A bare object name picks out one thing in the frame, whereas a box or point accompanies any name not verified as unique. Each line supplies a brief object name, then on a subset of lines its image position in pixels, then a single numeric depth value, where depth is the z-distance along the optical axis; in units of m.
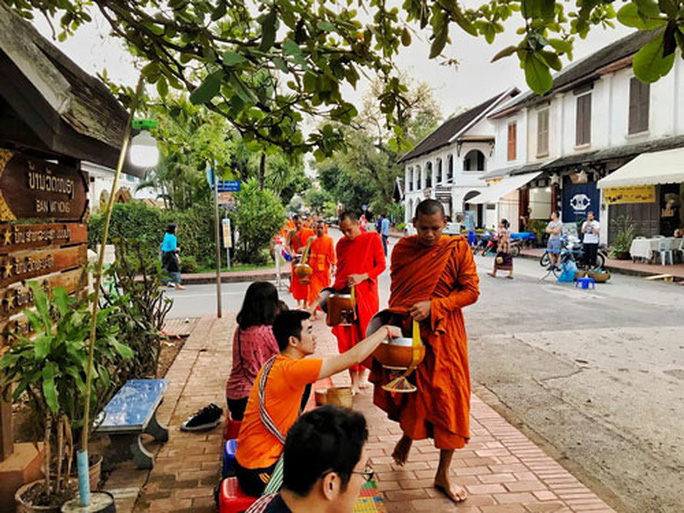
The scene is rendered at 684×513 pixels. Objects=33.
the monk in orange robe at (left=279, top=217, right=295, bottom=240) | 14.28
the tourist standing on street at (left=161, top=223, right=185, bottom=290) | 13.30
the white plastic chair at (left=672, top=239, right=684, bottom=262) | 16.30
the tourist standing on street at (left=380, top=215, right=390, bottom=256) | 22.52
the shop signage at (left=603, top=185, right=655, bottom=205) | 17.28
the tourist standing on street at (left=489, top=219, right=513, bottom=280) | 14.42
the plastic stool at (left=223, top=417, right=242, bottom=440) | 3.70
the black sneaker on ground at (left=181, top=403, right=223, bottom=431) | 4.61
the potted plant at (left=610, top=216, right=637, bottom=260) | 17.70
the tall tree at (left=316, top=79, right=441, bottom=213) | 45.28
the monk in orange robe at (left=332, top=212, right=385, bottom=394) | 5.73
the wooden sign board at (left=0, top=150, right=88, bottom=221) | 3.12
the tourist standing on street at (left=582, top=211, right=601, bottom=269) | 14.53
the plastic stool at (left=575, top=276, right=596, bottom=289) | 12.54
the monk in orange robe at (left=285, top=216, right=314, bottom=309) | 9.90
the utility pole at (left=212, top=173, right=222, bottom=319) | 9.13
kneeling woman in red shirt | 3.68
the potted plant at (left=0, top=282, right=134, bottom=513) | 2.76
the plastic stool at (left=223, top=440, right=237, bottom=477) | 3.05
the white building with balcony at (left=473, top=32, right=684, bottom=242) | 17.11
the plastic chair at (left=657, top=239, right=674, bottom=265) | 16.25
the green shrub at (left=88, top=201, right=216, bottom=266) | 17.75
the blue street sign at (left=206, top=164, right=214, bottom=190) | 10.05
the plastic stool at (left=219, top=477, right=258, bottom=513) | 2.66
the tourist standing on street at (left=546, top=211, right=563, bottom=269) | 14.92
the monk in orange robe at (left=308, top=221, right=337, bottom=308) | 9.41
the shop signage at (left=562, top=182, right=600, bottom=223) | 20.02
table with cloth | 16.23
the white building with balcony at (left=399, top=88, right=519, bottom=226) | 32.50
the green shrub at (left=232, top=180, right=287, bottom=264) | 18.30
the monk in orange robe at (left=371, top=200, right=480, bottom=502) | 3.42
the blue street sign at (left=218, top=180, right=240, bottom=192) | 10.88
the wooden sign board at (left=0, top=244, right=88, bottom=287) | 3.08
